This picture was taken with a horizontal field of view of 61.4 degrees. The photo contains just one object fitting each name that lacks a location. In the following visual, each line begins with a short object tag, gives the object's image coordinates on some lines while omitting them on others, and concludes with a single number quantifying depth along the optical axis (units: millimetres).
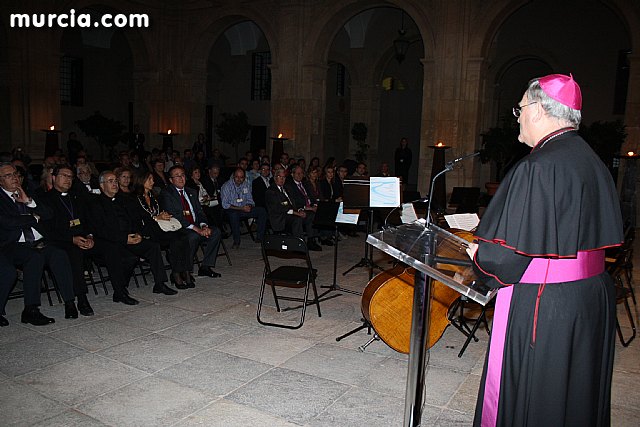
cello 4461
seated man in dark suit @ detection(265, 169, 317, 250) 8965
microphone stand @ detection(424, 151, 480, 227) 2750
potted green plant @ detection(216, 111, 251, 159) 22844
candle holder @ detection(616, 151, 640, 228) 11469
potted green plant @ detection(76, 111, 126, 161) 20469
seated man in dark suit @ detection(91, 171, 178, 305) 6172
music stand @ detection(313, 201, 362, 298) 7473
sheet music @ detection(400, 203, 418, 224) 5662
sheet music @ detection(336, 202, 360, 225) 7211
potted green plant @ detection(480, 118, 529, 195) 12602
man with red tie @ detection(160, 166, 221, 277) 7270
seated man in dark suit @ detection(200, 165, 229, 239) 8844
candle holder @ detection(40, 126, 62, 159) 15312
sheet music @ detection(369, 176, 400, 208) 6059
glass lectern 2273
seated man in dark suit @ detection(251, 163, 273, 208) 9914
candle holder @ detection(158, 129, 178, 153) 18609
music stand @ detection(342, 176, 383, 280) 6469
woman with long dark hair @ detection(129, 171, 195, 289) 6699
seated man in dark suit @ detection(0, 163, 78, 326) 5246
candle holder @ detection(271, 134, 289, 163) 16547
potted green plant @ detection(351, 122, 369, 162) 21547
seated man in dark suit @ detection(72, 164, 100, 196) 7526
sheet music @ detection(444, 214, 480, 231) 5004
